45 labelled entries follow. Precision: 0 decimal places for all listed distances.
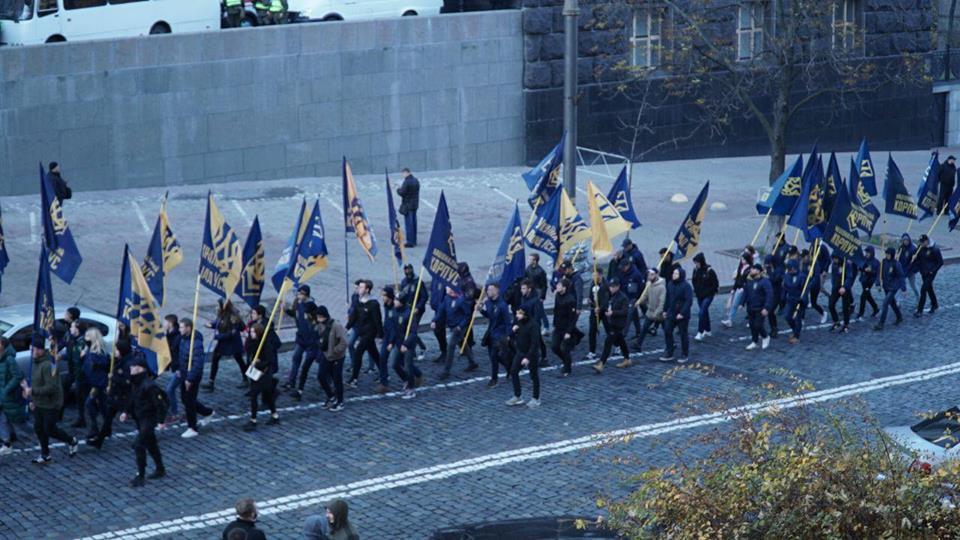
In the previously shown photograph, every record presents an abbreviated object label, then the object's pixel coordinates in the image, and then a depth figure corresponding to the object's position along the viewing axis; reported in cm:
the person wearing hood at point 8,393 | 1559
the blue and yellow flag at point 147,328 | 1592
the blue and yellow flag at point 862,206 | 2220
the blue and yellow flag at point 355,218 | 1972
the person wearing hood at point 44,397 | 1513
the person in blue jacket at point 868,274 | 2188
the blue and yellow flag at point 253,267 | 1844
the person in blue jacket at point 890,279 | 2186
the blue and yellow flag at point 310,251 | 1844
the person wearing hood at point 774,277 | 2091
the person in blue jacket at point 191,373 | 1619
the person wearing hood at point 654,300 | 1992
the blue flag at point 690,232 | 2166
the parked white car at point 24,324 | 1689
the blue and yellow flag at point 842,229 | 2147
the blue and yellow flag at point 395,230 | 2000
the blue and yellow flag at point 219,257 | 1780
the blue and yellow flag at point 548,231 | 2055
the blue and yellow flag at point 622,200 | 2247
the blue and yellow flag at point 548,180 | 2145
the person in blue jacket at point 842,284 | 2162
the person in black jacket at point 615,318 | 1909
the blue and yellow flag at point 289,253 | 1839
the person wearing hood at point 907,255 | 2241
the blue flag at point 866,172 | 2377
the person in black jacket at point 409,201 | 2614
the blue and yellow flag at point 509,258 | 1945
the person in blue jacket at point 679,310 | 1964
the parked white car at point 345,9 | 3297
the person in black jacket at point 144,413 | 1455
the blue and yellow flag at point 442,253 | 1895
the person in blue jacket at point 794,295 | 2086
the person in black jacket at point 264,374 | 1633
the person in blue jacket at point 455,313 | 1903
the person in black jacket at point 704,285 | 2070
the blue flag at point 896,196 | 2434
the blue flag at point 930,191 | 2566
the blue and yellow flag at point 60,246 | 1858
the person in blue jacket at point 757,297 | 2023
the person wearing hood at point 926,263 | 2247
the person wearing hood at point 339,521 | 1112
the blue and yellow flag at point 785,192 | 2234
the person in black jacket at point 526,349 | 1742
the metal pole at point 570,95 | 2370
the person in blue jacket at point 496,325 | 1836
